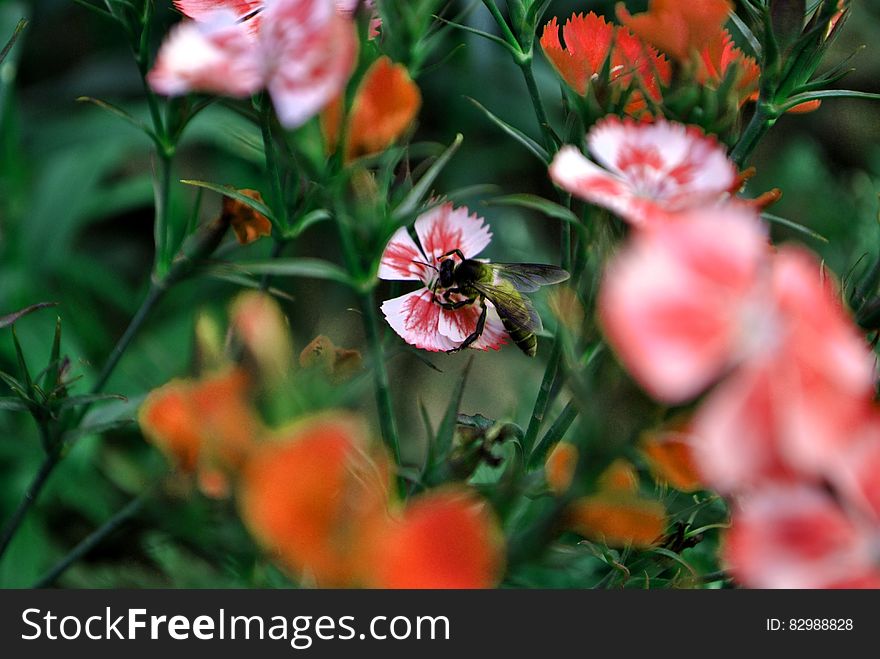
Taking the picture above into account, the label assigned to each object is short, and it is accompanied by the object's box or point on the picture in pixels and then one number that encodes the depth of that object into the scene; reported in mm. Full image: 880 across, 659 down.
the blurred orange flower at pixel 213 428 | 284
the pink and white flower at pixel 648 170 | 293
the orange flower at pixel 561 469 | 296
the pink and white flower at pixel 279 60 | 292
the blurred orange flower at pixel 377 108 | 303
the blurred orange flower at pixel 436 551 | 275
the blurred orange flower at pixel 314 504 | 275
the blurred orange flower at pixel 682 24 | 318
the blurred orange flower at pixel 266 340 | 290
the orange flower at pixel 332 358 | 327
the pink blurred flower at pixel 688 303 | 271
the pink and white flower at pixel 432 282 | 332
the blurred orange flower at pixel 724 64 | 318
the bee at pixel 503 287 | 329
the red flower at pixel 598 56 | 322
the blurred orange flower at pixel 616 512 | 289
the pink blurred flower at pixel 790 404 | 271
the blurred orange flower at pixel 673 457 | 288
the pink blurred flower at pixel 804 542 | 275
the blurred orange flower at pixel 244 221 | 342
